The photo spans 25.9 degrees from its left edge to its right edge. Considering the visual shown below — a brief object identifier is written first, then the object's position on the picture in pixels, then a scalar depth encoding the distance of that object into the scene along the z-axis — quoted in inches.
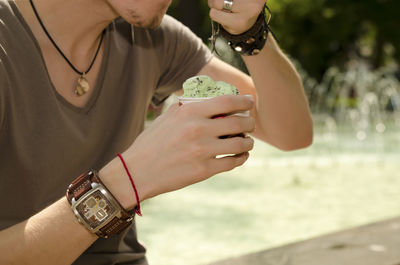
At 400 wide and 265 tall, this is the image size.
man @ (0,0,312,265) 33.0
